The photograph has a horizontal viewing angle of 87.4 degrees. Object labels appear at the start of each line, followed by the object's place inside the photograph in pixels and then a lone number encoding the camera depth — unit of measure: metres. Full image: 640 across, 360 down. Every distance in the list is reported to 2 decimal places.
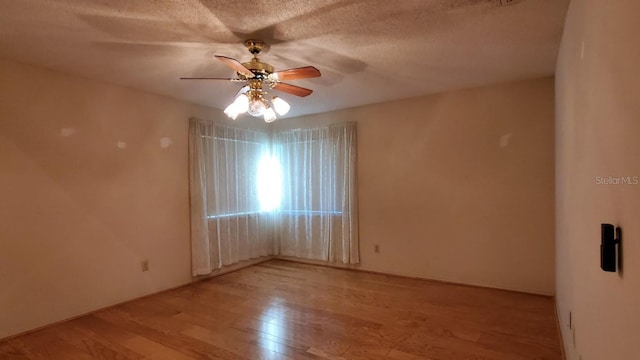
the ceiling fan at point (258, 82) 2.45
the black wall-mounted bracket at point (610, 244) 0.98
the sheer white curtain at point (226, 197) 4.21
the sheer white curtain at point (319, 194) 4.66
